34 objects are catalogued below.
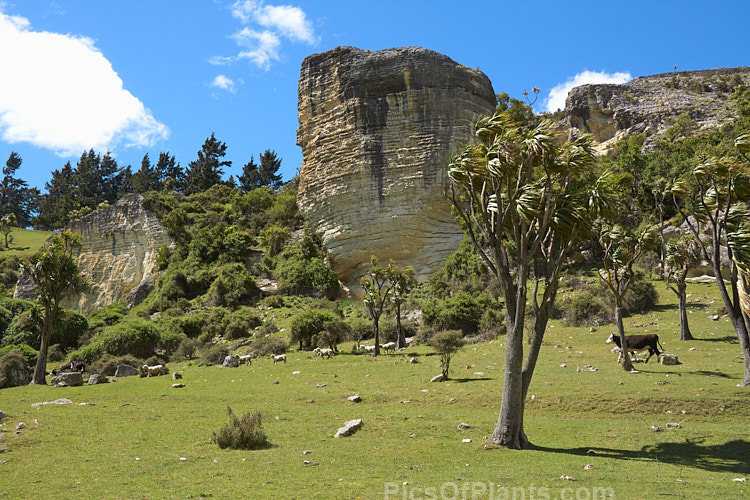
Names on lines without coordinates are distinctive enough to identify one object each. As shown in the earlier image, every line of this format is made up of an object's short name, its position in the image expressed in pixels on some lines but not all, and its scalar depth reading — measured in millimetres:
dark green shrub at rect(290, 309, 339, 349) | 32500
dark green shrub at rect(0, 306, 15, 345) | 38625
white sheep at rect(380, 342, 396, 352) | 29288
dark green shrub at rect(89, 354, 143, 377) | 28133
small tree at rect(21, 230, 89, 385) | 24672
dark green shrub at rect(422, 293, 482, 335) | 31516
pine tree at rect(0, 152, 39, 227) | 104688
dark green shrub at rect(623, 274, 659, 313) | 29312
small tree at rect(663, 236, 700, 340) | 23484
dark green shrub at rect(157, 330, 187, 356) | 36094
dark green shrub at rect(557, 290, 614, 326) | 28767
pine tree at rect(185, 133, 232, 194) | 86500
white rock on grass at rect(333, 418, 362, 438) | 12039
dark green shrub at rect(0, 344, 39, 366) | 30094
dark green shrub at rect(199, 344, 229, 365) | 30797
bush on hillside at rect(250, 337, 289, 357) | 31859
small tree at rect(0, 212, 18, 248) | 83356
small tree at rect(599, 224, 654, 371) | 20016
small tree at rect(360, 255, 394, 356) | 28219
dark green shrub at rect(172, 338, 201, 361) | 34281
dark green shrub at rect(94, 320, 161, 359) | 32812
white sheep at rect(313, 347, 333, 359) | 27845
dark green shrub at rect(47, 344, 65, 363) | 36156
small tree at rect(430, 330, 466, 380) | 19297
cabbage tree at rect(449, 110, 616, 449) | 10953
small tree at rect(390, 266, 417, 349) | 28959
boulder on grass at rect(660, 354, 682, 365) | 18906
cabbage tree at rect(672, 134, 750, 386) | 14047
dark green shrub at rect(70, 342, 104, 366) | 32812
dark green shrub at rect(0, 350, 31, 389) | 23469
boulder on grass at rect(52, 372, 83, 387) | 22656
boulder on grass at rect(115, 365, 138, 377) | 26672
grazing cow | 19609
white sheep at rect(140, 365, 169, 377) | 25766
